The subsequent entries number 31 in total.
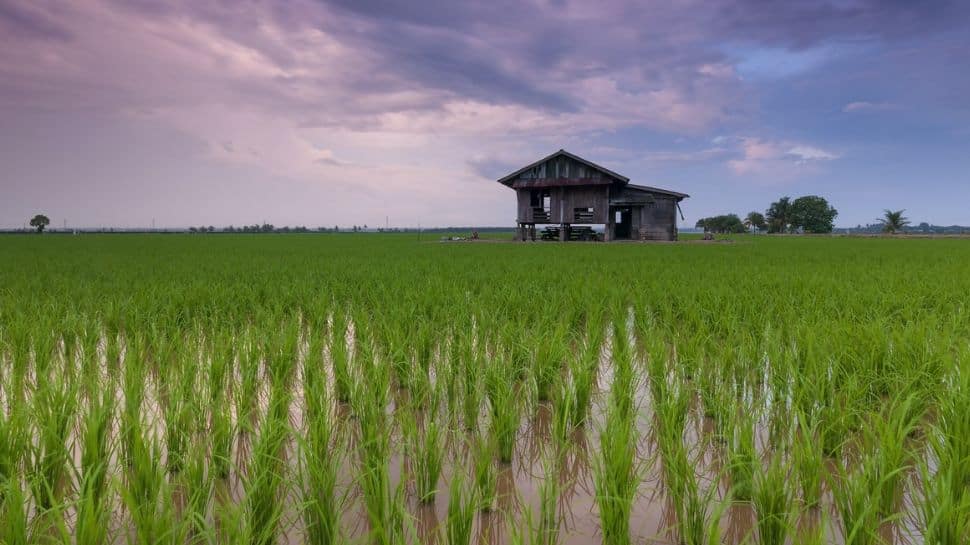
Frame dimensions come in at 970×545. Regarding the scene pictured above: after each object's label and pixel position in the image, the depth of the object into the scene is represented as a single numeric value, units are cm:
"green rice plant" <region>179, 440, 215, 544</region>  182
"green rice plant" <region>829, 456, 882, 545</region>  176
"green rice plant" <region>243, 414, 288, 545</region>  174
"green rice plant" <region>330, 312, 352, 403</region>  340
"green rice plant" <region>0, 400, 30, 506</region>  218
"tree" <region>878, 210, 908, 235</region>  6975
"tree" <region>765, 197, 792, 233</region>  8352
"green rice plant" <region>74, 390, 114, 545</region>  158
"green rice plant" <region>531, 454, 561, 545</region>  166
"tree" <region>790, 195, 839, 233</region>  7856
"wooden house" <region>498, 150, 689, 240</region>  2708
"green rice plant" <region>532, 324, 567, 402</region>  348
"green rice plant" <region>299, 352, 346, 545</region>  178
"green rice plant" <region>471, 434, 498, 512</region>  201
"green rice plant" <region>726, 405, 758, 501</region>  203
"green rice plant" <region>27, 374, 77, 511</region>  209
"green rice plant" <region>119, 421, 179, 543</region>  159
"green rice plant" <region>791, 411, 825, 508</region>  203
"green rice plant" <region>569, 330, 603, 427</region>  299
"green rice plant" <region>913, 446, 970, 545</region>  161
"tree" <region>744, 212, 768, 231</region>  9806
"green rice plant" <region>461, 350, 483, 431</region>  292
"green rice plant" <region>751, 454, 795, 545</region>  181
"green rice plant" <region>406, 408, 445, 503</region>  216
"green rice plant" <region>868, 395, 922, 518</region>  202
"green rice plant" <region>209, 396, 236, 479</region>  233
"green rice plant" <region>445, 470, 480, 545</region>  171
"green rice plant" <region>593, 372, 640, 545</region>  174
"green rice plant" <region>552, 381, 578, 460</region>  261
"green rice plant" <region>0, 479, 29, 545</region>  157
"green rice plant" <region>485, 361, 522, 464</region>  254
